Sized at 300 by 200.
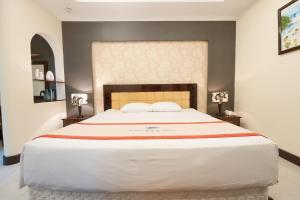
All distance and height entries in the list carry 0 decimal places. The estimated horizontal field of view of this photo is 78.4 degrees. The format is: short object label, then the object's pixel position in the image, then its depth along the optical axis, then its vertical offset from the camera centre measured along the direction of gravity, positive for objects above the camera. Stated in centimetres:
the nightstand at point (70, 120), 358 -52
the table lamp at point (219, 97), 372 -12
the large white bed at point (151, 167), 143 -59
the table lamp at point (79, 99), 367 -13
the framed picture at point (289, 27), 239 +87
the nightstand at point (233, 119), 359 -55
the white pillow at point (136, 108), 338 -29
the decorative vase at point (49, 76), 354 +34
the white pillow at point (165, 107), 338 -28
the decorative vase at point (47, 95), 365 -4
